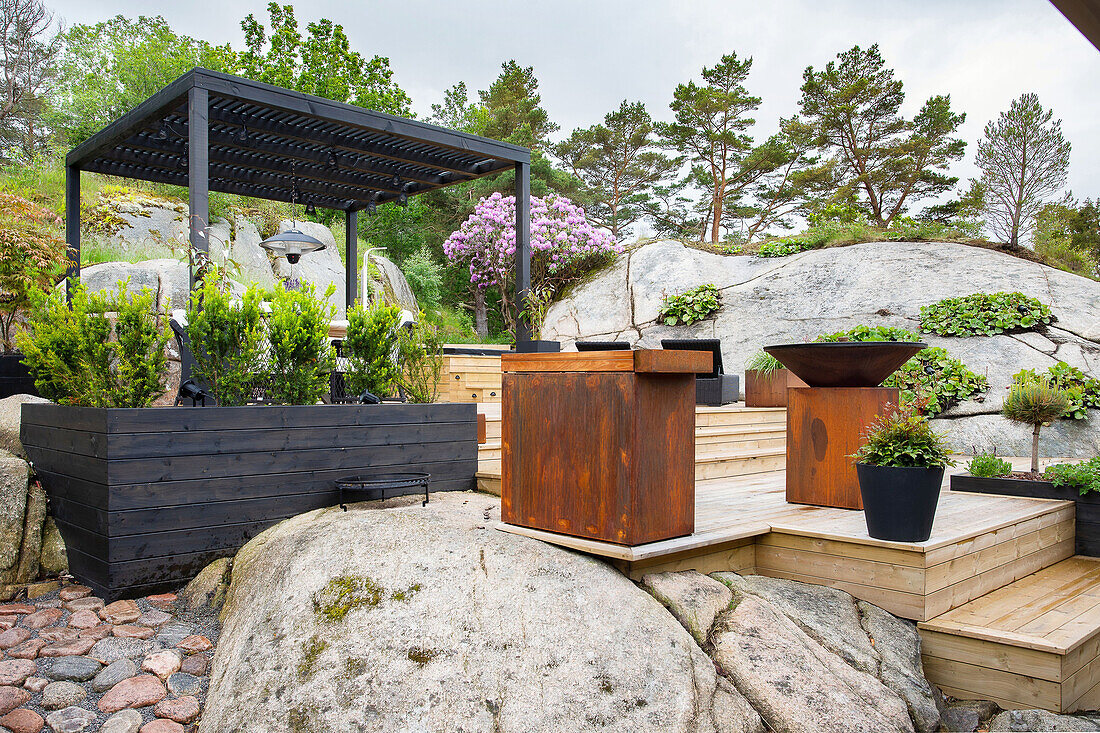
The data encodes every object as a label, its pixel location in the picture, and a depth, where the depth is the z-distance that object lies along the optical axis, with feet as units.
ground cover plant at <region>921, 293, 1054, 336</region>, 24.70
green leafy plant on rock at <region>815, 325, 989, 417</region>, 23.59
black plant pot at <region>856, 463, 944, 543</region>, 8.95
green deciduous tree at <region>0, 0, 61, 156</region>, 59.72
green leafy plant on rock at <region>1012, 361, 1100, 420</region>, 21.33
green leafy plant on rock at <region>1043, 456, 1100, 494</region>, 13.16
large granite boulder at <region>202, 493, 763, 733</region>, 6.60
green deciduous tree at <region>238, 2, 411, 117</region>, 65.87
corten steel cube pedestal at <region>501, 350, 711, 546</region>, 8.39
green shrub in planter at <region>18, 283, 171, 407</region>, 10.90
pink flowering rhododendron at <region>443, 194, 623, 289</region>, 39.52
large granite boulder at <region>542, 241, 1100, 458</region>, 23.31
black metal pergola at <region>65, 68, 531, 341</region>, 16.63
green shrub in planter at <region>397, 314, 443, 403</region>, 13.82
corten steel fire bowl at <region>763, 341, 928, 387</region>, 11.19
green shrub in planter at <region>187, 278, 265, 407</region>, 11.27
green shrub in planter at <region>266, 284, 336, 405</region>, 11.72
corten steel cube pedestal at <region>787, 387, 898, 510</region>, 11.67
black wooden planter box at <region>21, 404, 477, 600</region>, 9.71
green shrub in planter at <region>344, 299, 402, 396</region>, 13.20
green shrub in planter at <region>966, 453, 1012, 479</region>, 14.94
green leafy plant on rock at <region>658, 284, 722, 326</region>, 33.01
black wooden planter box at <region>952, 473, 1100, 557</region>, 13.25
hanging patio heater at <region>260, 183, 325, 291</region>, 20.40
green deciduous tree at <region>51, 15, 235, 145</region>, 51.39
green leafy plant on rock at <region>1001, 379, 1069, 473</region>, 14.21
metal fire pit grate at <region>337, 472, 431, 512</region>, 11.14
